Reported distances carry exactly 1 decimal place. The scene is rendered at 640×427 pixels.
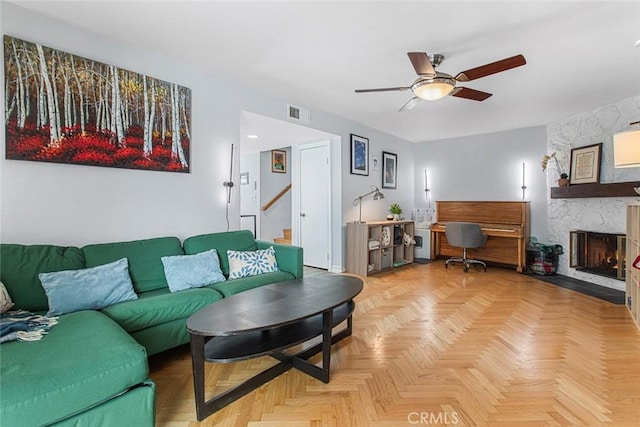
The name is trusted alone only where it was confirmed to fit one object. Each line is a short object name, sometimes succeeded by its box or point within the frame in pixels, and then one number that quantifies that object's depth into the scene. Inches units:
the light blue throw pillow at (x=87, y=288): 71.6
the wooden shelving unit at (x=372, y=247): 177.9
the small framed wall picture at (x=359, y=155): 189.5
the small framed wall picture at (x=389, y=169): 217.3
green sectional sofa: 44.0
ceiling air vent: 149.3
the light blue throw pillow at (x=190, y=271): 92.6
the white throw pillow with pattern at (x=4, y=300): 65.0
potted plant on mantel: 171.2
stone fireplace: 148.9
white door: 191.2
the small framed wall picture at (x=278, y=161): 249.0
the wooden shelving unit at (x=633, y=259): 105.3
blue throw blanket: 54.6
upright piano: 187.9
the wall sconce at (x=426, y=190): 243.6
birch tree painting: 79.3
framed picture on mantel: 157.9
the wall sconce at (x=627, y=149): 81.9
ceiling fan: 83.6
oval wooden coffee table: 60.3
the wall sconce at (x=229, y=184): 125.4
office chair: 181.2
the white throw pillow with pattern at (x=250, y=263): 107.1
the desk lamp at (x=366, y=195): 189.0
